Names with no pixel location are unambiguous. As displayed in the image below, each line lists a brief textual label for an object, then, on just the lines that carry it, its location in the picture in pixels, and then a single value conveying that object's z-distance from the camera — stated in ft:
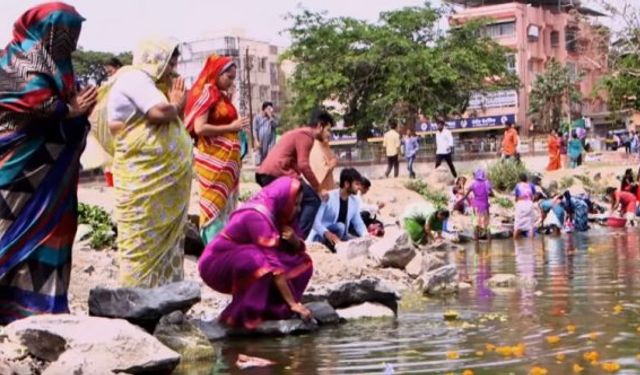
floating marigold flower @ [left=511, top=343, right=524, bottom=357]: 19.44
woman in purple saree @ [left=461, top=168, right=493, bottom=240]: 60.49
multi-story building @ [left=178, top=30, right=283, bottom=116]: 295.89
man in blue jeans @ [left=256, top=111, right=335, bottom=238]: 33.55
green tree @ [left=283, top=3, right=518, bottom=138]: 155.74
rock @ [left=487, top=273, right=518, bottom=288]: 31.81
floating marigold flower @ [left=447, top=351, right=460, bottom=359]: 19.45
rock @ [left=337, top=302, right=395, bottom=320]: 25.48
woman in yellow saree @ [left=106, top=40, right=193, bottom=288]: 21.72
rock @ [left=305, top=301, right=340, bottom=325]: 24.38
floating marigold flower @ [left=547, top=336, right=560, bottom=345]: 20.76
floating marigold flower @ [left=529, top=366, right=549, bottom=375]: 17.42
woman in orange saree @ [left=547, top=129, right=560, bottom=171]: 105.19
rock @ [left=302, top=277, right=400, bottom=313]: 25.55
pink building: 242.99
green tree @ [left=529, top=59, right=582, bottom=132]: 236.63
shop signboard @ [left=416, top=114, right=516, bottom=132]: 235.20
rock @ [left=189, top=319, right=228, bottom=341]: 22.99
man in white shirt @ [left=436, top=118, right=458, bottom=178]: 91.61
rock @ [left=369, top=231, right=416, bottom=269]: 34.68
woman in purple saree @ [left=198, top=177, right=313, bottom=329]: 23.30
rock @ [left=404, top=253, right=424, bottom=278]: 34.55
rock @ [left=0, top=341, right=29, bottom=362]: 16.94
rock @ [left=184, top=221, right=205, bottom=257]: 31.52
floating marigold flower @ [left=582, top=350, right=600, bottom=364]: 18.64
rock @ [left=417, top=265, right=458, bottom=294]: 30.66
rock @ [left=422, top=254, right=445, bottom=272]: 34.66
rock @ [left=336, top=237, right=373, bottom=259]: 35.70
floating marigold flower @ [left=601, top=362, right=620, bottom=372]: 17.75
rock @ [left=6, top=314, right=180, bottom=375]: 16.79
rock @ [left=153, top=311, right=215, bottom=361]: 20.42
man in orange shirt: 93.63
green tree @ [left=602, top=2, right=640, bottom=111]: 111.24
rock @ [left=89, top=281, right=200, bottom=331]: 20.20
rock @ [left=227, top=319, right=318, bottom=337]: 23.09
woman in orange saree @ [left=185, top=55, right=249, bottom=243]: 28.35
